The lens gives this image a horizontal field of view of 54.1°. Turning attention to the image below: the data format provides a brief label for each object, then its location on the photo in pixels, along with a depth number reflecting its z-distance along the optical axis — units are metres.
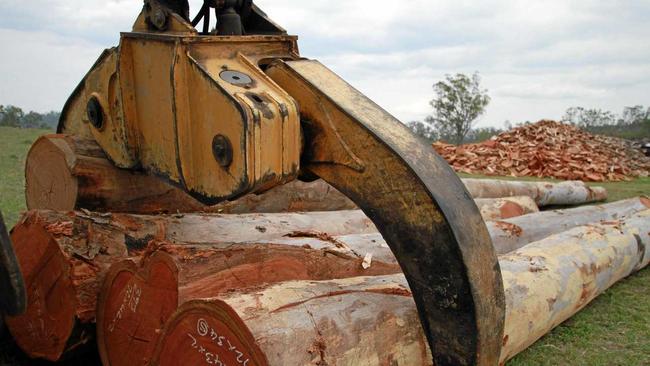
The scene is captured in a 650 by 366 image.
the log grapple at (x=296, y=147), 2.58
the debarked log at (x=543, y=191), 8.48
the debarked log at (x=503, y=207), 6.96
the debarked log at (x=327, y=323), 2.37
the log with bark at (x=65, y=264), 3.23
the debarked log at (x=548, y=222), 5.57
